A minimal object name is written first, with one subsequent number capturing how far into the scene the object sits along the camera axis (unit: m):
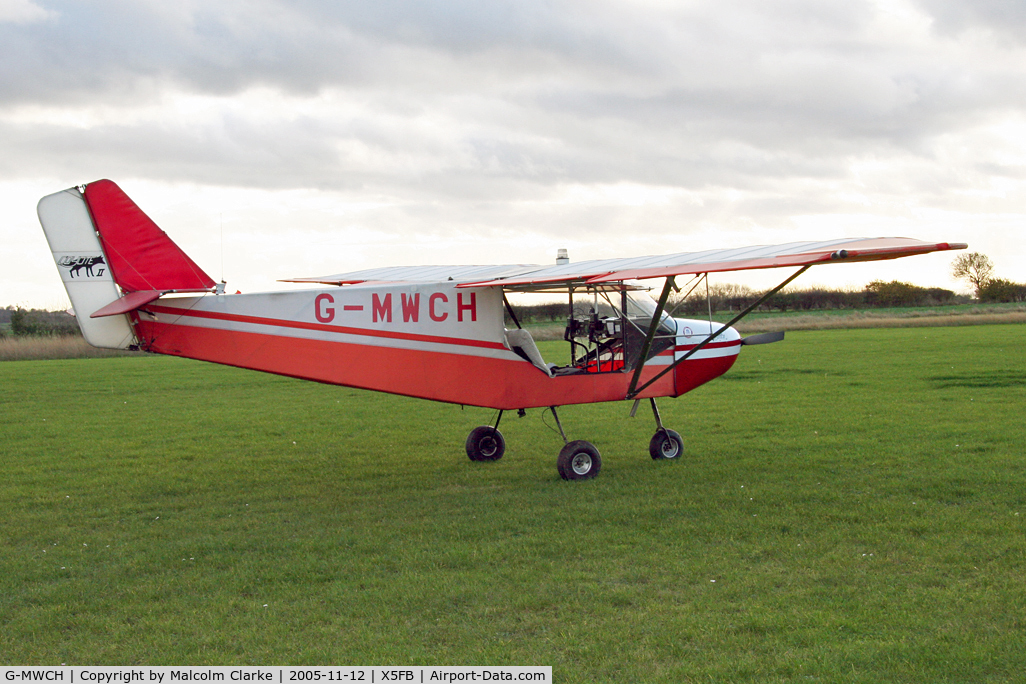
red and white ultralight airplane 8.73
